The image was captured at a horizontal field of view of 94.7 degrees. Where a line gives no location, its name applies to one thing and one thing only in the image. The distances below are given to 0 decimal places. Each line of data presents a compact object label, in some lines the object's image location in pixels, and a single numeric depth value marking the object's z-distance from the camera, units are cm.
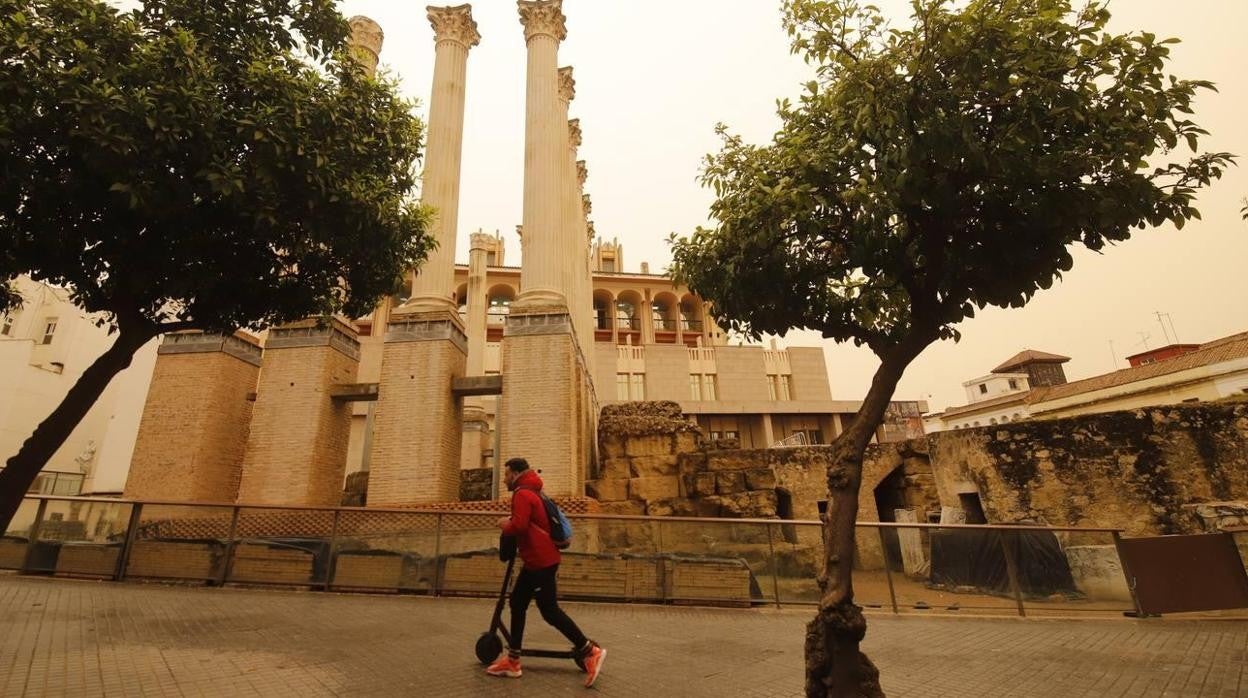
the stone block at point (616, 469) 1664
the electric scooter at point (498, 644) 499
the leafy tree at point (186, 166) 505
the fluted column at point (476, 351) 2520
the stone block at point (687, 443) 1705
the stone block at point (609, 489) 1608
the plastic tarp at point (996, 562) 912
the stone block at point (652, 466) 1666
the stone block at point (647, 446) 1688
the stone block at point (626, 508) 1560
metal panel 871
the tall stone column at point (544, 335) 1338
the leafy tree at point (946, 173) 432
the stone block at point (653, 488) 1631
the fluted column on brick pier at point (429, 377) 1319
